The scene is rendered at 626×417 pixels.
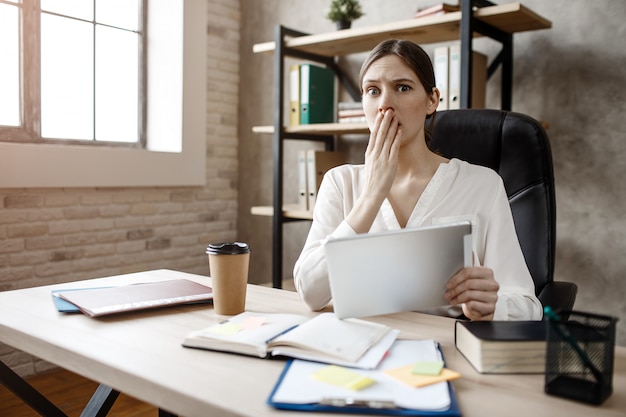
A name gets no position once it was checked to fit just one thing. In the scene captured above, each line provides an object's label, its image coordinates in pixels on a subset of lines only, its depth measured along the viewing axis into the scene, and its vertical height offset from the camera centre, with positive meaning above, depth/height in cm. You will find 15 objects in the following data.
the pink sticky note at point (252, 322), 101 -26
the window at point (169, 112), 290 +37
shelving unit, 221 +63
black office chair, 154 +4
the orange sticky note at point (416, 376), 77 -26
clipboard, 69 -27
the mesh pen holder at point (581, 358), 73 -22
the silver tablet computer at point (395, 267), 94 -14
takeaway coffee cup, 114 -19
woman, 131 -2
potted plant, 282 +81
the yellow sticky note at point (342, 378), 75 -26
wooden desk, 72 -27
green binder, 290 +44
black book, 82 -24
